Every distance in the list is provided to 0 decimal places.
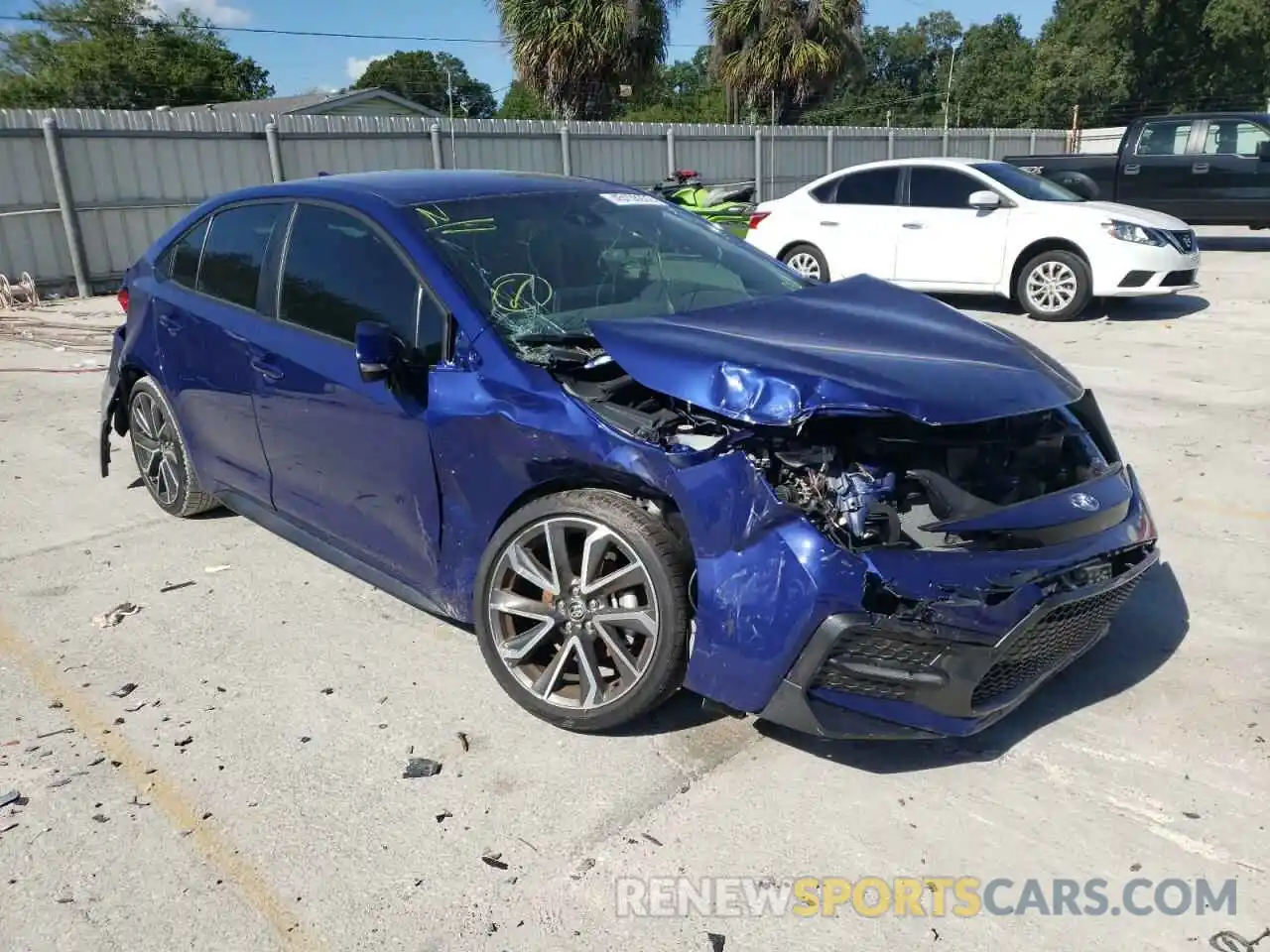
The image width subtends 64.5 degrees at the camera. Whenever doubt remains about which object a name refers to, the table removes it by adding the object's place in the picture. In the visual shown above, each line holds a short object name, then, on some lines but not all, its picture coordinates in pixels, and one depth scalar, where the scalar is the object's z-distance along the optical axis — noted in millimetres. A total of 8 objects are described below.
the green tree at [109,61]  47812
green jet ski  13367
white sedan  9656
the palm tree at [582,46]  24297
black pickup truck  14305
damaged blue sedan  2576
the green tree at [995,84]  55531
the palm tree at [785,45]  26453
